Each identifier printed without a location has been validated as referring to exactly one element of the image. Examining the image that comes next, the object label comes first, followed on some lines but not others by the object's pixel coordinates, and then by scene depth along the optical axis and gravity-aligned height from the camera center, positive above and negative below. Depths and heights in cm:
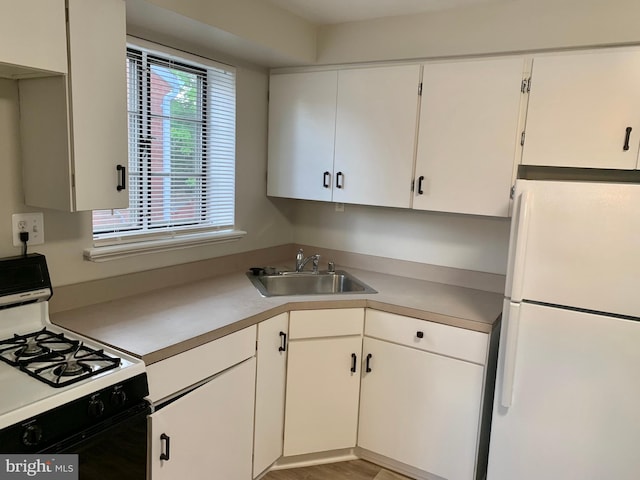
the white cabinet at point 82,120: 158 +19
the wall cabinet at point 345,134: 247 +29
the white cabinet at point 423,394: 211 -98
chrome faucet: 280 -48
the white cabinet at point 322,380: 225 -98
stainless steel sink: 272 -59
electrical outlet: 174 -21
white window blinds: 215 +13
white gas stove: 119 -60
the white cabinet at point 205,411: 161 -89
